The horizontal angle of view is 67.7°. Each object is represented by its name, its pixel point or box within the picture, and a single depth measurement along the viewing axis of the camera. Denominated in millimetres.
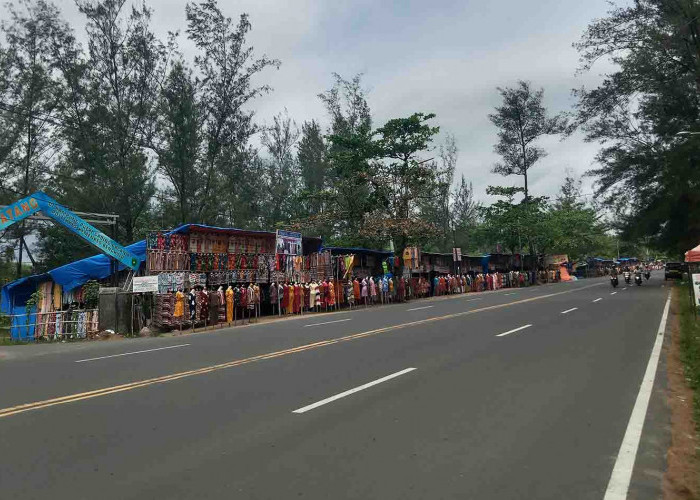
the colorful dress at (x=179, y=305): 21625
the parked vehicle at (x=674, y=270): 51875
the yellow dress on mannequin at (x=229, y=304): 23781
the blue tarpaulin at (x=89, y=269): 24227
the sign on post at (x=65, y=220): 20406
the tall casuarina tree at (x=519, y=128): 63375
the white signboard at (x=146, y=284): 21125
